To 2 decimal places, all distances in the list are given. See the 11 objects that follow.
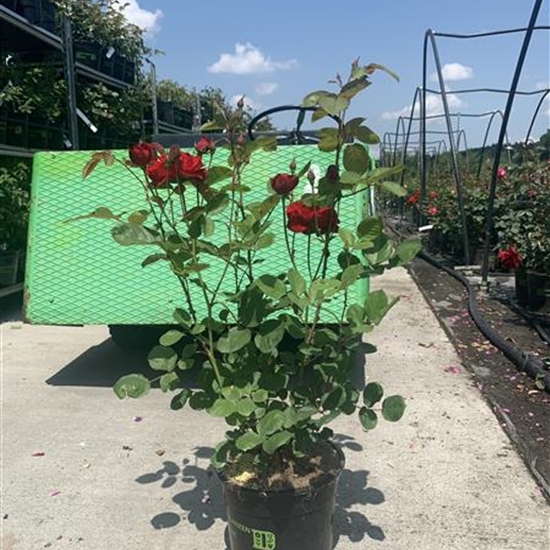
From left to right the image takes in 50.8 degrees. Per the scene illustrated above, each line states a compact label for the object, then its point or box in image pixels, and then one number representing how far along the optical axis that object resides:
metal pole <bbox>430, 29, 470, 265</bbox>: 6.99
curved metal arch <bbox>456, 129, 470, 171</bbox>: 14.27
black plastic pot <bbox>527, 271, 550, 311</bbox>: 4.57
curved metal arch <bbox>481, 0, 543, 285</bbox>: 4.73
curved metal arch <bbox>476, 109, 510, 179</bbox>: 10.92
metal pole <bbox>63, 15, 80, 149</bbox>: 5.27
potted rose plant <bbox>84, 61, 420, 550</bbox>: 1.34
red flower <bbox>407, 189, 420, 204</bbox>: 11.03
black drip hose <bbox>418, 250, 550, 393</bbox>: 3.22
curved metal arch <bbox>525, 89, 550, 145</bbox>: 8.97
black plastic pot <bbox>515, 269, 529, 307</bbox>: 4.89
